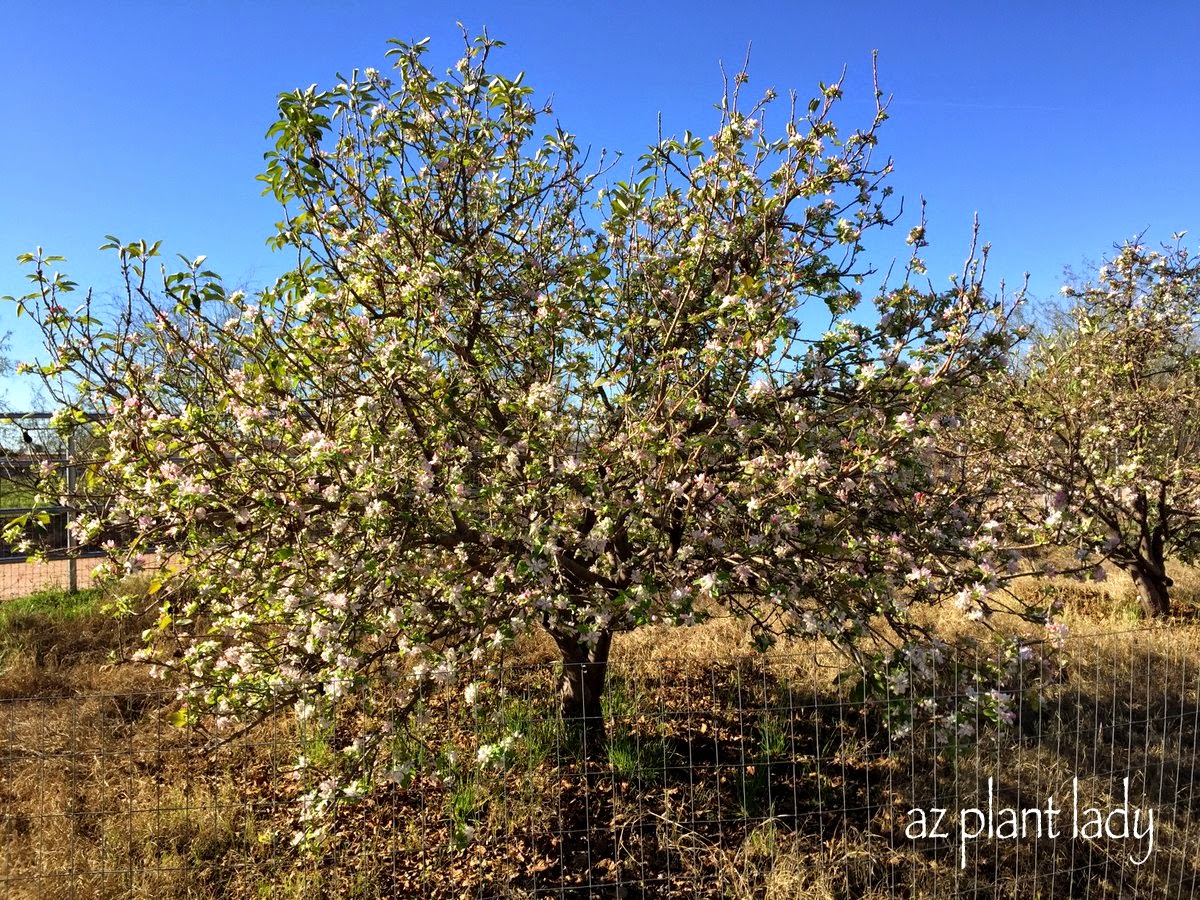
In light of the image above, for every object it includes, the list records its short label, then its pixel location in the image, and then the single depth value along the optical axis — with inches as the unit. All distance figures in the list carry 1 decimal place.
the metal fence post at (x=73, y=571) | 233.5
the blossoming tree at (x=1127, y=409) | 224.4
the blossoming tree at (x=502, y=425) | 105.7
